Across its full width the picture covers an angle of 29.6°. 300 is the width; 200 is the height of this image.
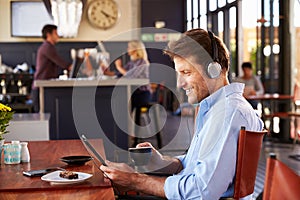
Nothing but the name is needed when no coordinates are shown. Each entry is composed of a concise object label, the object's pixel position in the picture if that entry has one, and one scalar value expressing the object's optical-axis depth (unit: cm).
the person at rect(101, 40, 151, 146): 695
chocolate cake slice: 198
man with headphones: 178
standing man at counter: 687
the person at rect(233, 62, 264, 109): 855
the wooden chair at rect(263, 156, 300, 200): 107
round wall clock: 1088
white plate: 193
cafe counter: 634
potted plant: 239
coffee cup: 204
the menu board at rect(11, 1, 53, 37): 1078
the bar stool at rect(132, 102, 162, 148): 720
